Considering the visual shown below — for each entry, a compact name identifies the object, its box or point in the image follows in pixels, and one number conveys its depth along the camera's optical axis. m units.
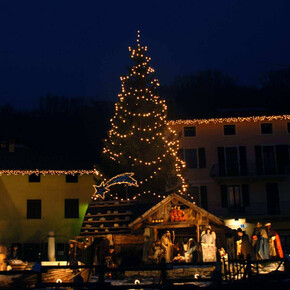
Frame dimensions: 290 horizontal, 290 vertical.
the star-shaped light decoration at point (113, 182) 24.91
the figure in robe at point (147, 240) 21.34
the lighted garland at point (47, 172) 34.53
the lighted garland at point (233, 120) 38.83
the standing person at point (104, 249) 21.05
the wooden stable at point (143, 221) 21.75
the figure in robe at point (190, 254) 21.56
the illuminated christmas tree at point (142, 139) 30.28
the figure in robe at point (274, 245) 21.08
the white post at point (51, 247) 32.08
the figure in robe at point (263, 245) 20.66
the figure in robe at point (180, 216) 21.84
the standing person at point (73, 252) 23.23
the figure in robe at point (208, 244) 20.89
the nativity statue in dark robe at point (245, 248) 20.23
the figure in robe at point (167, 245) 21.31
